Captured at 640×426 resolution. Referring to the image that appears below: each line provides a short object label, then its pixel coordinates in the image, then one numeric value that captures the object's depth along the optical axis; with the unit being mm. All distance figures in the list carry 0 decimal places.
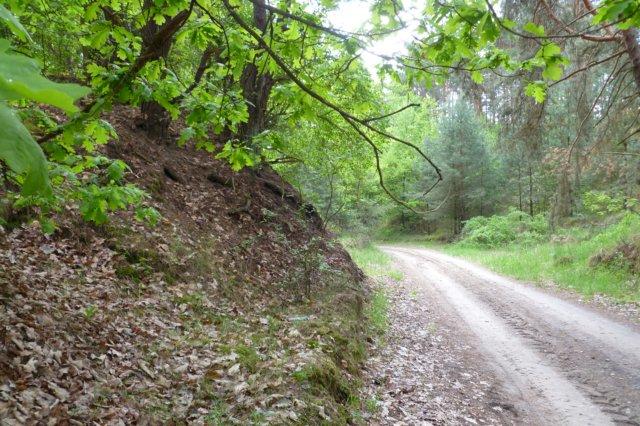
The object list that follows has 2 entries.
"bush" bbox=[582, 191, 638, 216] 14716
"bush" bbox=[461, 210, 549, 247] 27386
